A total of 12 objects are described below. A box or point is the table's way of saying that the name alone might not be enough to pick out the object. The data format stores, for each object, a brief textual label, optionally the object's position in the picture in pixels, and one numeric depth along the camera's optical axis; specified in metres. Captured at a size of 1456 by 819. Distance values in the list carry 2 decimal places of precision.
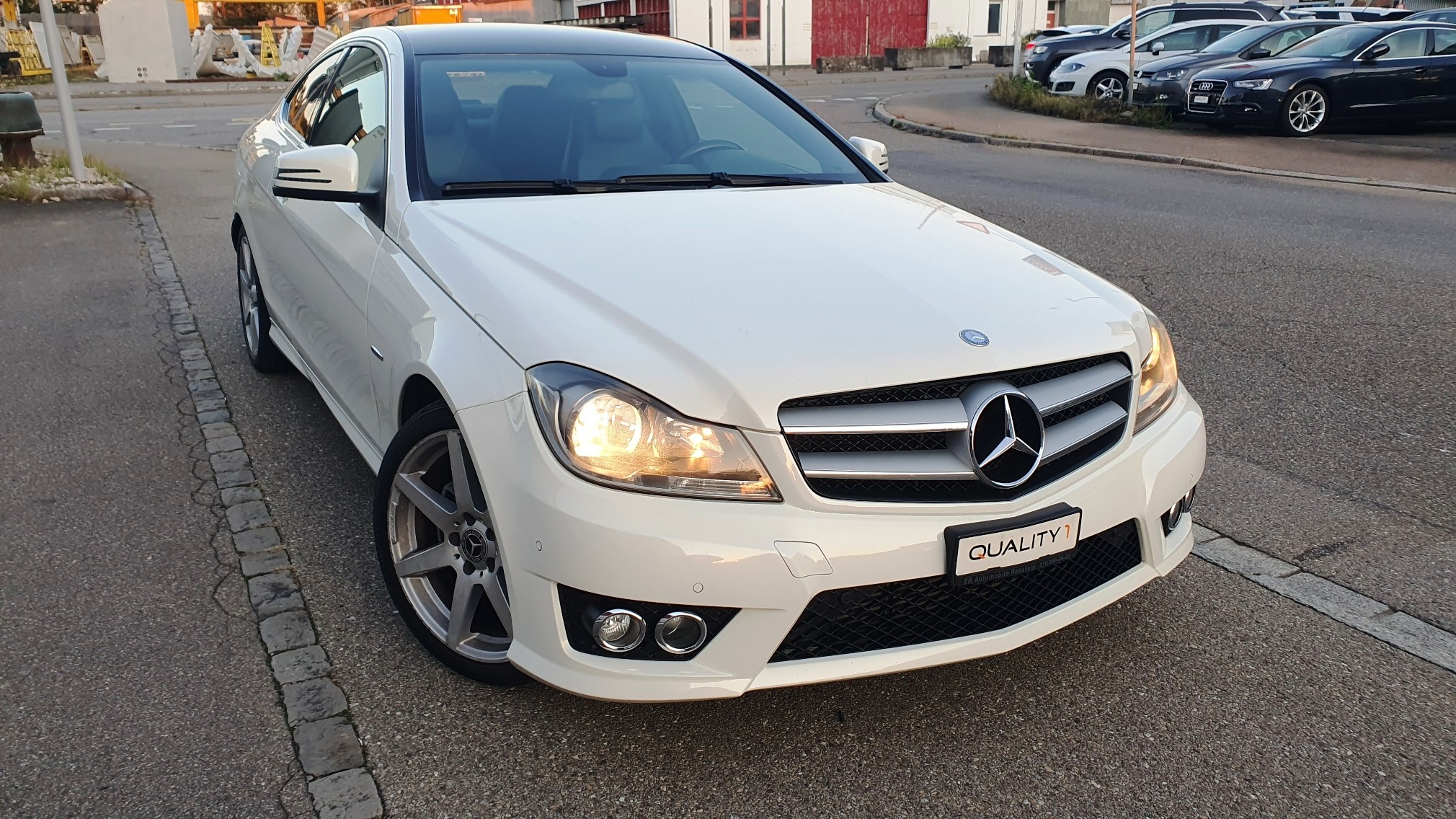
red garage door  43.88
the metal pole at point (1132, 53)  17.77
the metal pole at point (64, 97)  10.75
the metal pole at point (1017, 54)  24.70
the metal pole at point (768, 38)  36.81
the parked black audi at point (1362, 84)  15.69
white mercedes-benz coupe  2.47
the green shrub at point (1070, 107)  17.77
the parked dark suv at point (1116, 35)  24.28
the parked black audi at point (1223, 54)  17.66
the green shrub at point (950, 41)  43.80
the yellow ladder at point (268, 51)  38.88
